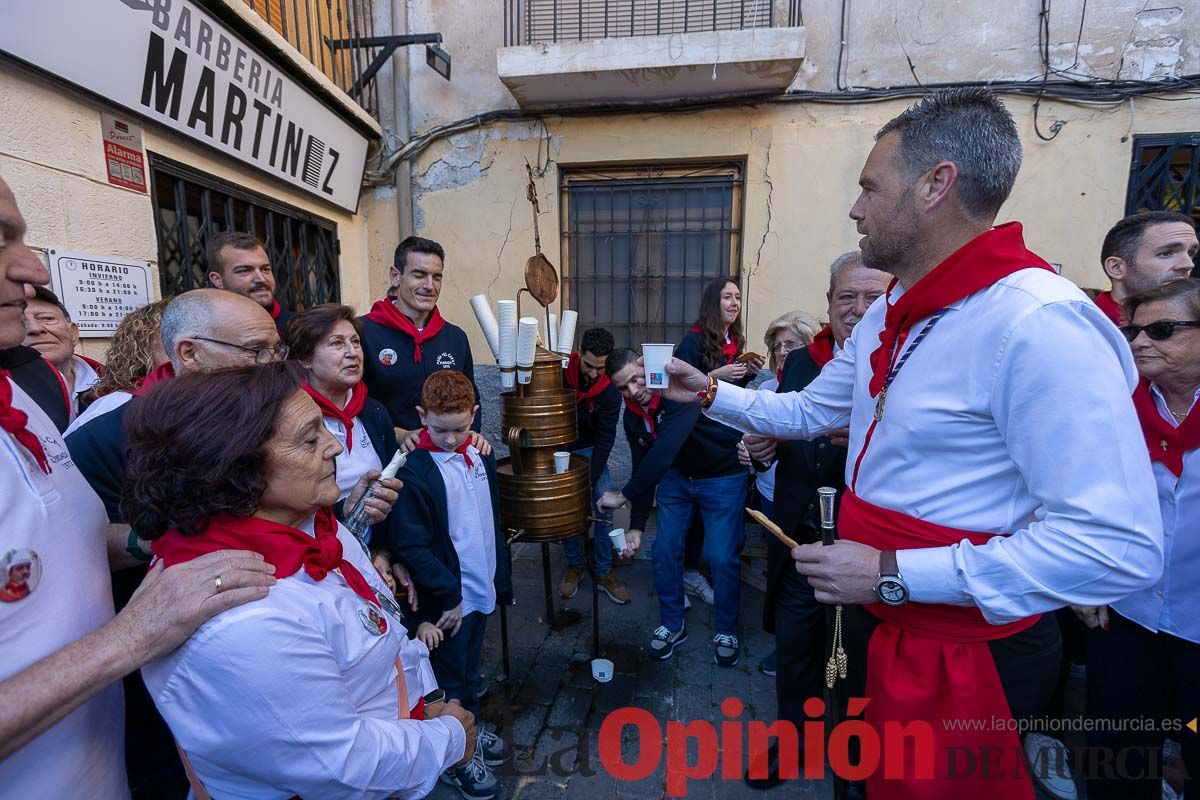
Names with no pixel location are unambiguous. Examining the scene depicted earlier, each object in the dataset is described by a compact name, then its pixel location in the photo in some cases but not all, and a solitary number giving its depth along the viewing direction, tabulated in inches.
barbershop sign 104.5
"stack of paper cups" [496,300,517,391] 112.5
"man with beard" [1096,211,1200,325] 101.3
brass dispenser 118.3
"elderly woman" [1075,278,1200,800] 69.5
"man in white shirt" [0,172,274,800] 38.5
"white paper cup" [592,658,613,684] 125.1
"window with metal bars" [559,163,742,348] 210.7
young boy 91.6
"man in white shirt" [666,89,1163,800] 42.4
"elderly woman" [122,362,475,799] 41.6
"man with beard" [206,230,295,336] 119.3
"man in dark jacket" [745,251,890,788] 92.4
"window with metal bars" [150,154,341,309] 142.3
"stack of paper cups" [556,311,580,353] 137.9
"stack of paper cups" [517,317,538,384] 113.3
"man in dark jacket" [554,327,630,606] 158.2
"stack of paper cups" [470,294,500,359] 117.6
